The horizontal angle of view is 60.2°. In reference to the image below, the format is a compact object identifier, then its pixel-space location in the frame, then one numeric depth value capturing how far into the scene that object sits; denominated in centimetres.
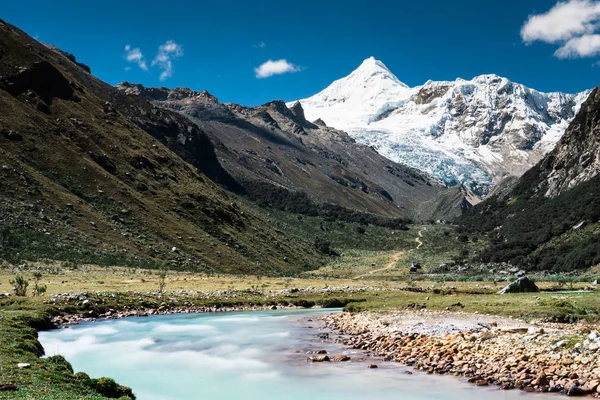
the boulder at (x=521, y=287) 5875
